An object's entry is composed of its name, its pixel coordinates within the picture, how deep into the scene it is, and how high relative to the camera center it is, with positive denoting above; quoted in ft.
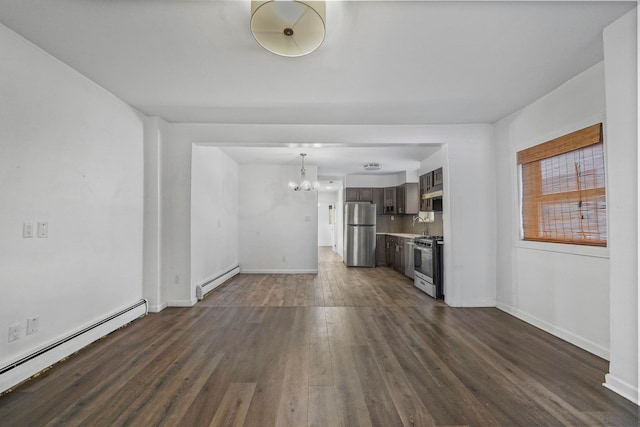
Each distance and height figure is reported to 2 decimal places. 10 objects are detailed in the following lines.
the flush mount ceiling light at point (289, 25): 5.57 +3.91
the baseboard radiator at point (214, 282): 13.76 -3.53
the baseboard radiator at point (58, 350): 6.59 -3.51
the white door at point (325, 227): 43.16 -1.34
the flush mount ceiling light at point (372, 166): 21.64 +3.95
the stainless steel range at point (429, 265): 14.24 -2.49
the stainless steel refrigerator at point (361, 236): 24.14 -1.52
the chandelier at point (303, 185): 19.37 +2.28
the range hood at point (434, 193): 16.70 +1.50
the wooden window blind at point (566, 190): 8.33 +0.88
